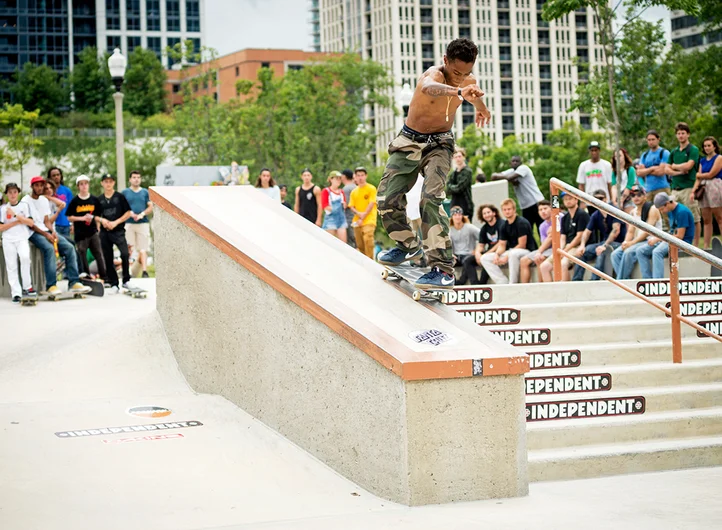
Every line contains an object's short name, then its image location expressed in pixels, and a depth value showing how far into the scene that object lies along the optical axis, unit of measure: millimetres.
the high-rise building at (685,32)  135125
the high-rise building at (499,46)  146125
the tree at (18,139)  62094
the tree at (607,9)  16438
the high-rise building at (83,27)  130000
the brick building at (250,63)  120688
